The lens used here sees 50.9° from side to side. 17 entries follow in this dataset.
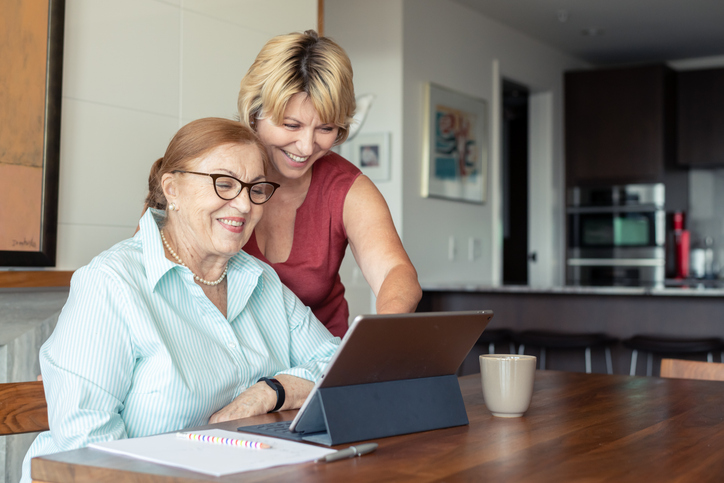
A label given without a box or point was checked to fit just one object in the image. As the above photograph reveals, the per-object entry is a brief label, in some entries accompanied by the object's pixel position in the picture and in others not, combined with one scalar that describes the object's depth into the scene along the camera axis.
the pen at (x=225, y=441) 0.94
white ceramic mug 1.23
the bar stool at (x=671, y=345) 3.72
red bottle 6.05
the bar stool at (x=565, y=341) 3.97
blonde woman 1.65
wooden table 0.84
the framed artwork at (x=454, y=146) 4.69
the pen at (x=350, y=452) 0.89
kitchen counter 3.87
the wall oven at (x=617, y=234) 5.81
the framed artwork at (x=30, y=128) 1.99
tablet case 1.00
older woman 1.19
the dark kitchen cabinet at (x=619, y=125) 5.88
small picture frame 4.51
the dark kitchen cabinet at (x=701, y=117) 5.96
